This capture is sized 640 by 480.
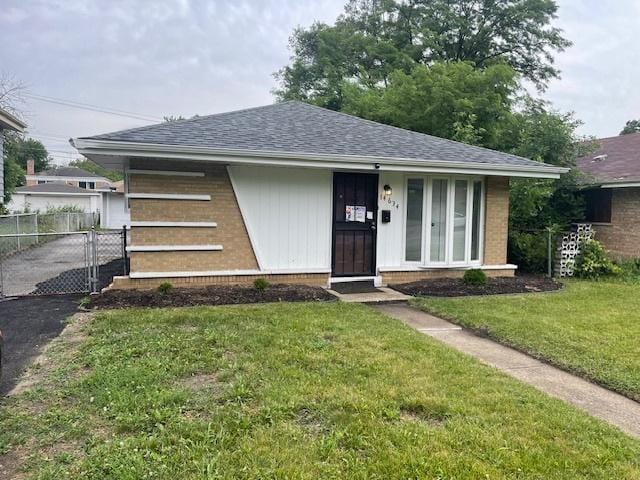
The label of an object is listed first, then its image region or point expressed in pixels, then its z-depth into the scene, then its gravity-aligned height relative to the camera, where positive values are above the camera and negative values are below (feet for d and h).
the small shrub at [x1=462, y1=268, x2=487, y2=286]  30.30 -3.62
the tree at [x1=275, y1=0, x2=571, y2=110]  80.07 +31.32
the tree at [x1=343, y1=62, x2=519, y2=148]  47.73 +12.43
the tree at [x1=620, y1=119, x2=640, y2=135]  130.41 +27.26
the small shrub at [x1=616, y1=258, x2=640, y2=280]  37.12 -3.65
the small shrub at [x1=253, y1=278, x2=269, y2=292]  26.68 -3.76
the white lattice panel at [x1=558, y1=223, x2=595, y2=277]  37.60 -2.17
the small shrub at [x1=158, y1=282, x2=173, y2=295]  25.30 -3.83
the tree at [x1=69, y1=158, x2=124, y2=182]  229.43 +24.32
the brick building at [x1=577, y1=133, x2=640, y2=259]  40.88 +1.78
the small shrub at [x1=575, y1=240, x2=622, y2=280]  37.06 -3.17
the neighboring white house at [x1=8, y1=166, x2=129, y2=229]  102.63 +3.85
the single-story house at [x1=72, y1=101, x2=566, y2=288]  26.14 +1.12
